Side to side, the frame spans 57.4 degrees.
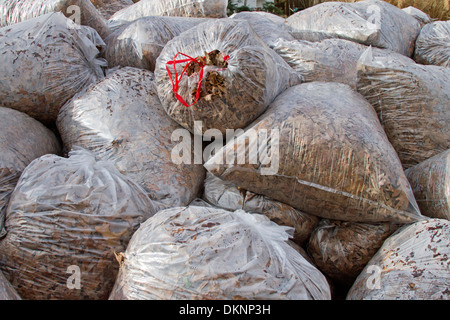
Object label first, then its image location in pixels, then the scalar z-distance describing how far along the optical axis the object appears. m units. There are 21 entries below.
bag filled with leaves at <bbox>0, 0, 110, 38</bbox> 2.46
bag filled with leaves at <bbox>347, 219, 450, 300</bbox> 1.50
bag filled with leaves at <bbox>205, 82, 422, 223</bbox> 1.78
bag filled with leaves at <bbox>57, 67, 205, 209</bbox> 1.93
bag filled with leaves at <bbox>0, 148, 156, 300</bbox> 1.53
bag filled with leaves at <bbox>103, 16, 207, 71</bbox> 2.37
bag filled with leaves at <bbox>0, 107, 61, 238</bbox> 1.75
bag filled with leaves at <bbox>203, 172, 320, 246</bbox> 1.91
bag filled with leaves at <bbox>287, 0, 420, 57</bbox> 2.70
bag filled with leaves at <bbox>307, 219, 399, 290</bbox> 1.86
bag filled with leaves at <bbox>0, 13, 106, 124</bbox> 2.12
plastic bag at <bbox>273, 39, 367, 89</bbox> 2.40
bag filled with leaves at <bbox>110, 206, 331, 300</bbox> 1.30
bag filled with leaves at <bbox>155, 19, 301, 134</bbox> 1.81
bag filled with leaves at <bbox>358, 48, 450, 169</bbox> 2.14
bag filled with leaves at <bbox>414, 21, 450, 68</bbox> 2.88
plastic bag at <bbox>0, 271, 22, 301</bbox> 1.35
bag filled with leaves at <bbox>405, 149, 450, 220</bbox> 1.90
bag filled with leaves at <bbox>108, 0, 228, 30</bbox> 2.82
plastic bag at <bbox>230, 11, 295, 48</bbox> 2.59
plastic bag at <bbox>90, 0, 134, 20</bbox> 3.42
